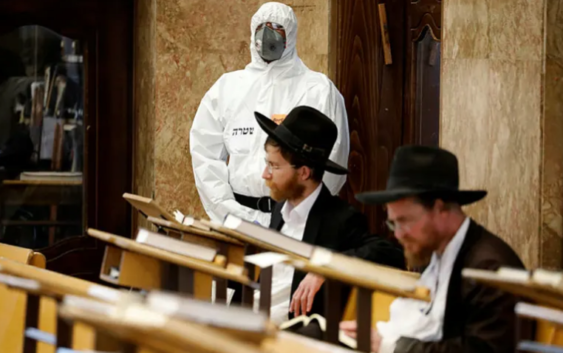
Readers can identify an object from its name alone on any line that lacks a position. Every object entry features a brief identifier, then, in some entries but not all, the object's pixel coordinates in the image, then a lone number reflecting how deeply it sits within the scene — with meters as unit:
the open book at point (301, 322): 6.55
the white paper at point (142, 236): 6.02
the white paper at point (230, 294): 8.60
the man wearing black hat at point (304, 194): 7.79
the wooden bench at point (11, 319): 6.65
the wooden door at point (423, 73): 11.55
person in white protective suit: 10.37
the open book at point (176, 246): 5.96
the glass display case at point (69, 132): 14.12
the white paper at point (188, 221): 7.15
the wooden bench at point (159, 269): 5.76
